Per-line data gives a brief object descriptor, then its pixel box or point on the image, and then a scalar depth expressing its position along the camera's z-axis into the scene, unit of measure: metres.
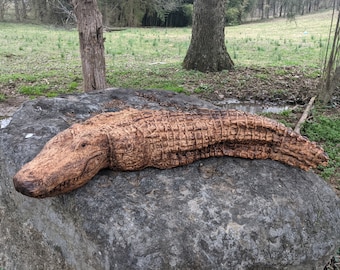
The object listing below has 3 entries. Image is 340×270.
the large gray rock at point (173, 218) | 2.09
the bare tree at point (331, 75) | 6.30
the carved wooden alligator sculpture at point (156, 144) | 2.18
